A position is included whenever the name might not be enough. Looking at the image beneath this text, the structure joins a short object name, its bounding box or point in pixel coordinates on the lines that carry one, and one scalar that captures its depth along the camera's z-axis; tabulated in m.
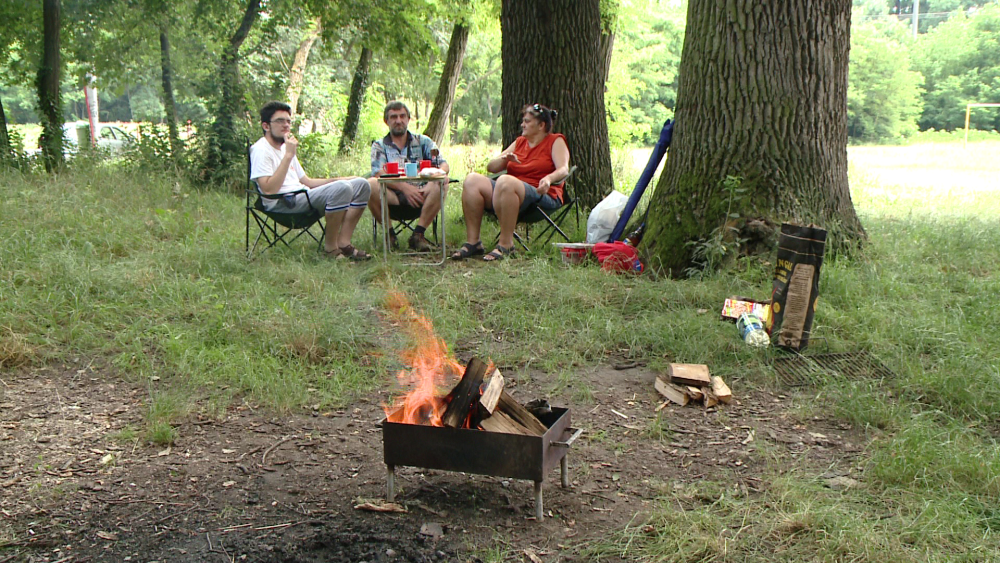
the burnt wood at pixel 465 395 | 2.57
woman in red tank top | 6.21
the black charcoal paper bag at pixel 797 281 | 3.94
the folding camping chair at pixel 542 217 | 6.36
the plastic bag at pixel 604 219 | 6.21
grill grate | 3.75
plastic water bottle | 4.09
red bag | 5.54
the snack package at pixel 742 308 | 4.39
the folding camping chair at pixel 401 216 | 6.62
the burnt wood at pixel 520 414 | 2.66
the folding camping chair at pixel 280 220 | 6.12
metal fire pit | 2.51
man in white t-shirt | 6.05
